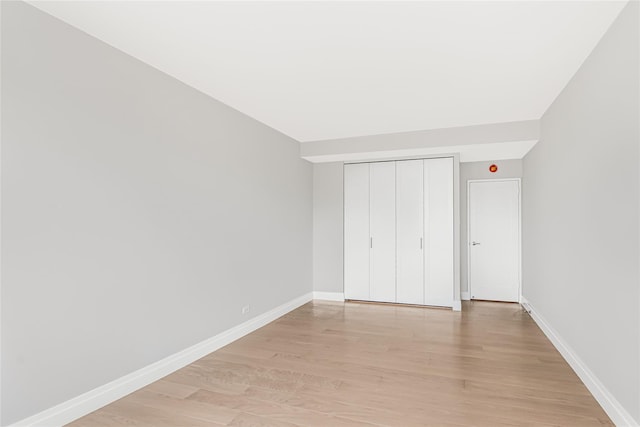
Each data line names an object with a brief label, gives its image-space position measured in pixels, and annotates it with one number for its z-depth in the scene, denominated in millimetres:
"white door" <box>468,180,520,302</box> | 5637
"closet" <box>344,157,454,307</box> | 5254
